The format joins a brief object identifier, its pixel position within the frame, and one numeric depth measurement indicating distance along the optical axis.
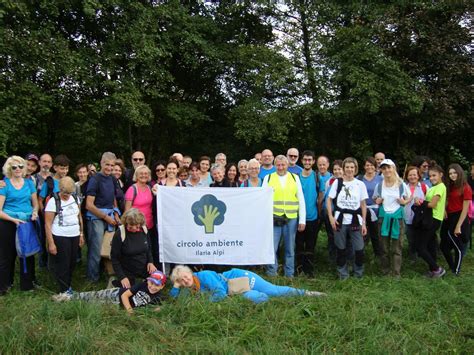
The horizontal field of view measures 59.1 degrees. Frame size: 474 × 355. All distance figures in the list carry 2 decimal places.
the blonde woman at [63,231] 5.31
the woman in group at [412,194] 6.81
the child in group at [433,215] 6.40
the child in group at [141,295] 4.55
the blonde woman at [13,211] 5.42
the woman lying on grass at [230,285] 4.65
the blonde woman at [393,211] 6.28
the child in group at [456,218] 6.56
